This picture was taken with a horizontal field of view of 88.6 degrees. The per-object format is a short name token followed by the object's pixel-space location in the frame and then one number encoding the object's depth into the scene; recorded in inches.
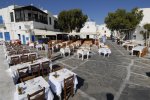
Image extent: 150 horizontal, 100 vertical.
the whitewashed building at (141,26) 682.5
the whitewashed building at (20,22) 591.7
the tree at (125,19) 634.4
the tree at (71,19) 726.9
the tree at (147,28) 574.4
